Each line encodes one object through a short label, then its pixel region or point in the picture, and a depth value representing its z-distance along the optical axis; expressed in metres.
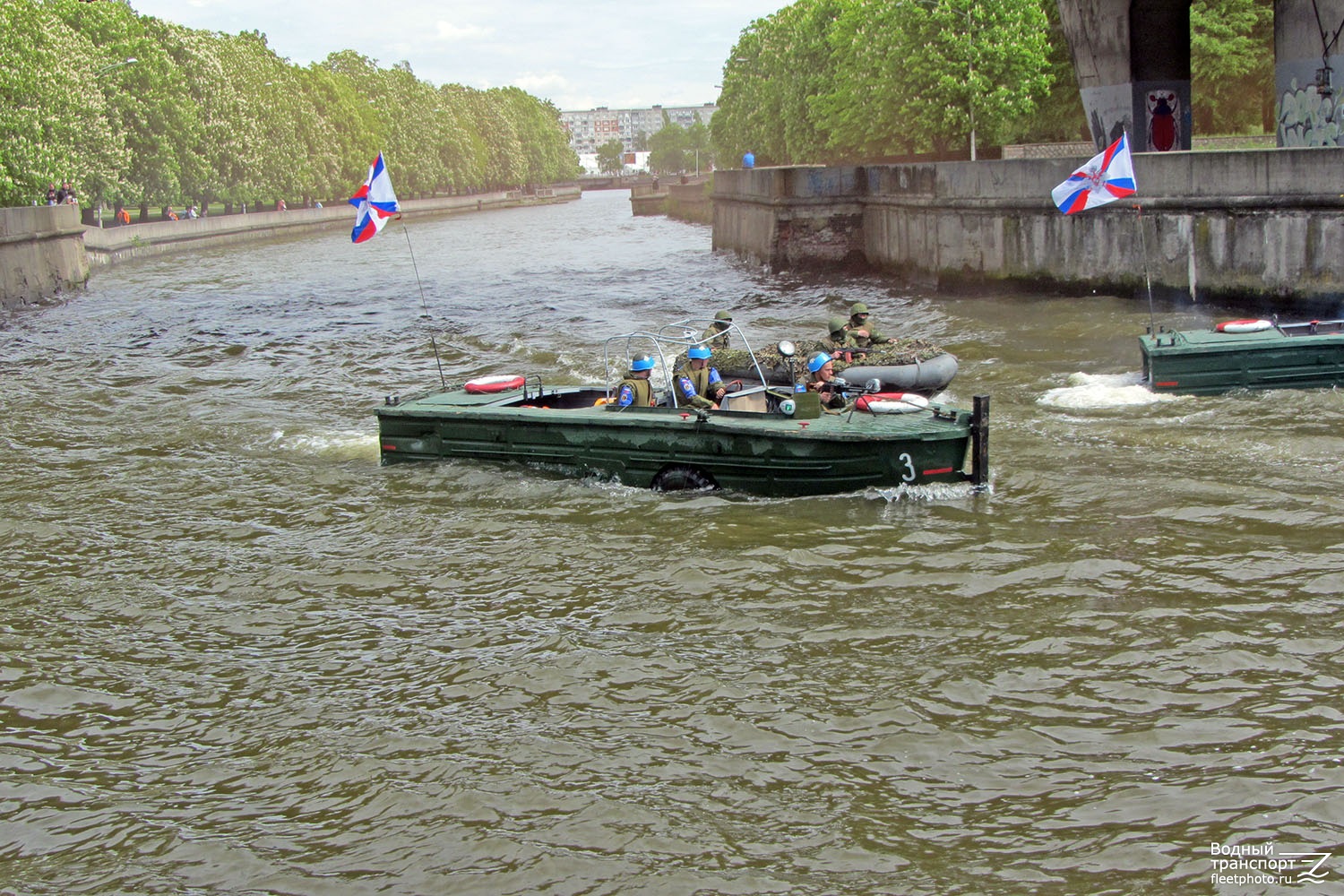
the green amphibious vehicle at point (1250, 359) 14.71
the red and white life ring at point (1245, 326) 15.48
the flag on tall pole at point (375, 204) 13.76
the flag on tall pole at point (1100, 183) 15.37
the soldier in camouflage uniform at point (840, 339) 15.87
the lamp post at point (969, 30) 36.25
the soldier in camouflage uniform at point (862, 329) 16.14
